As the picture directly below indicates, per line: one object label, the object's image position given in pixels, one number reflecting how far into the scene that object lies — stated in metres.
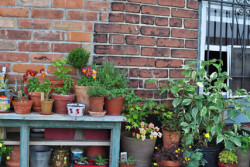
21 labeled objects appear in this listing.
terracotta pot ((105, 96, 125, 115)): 2.60
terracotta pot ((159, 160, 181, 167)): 2.62
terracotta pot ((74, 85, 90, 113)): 2.60
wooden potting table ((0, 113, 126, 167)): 2.43
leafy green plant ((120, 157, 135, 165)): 2.62
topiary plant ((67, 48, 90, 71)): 2.63
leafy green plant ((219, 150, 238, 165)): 2.78
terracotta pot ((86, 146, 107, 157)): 2.75
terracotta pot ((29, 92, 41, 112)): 2.58
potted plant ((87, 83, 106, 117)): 2.51
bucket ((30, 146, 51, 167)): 2.56
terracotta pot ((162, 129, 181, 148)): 2.84
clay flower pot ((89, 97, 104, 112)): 2.52
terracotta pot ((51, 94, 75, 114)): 2.57
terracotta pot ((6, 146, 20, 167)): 2.57
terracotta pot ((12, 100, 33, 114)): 2.45
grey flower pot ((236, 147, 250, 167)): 2.91
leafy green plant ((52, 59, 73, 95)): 2.64
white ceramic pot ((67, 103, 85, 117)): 2.44
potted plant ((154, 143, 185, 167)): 2.62
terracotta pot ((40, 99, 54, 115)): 2.48
